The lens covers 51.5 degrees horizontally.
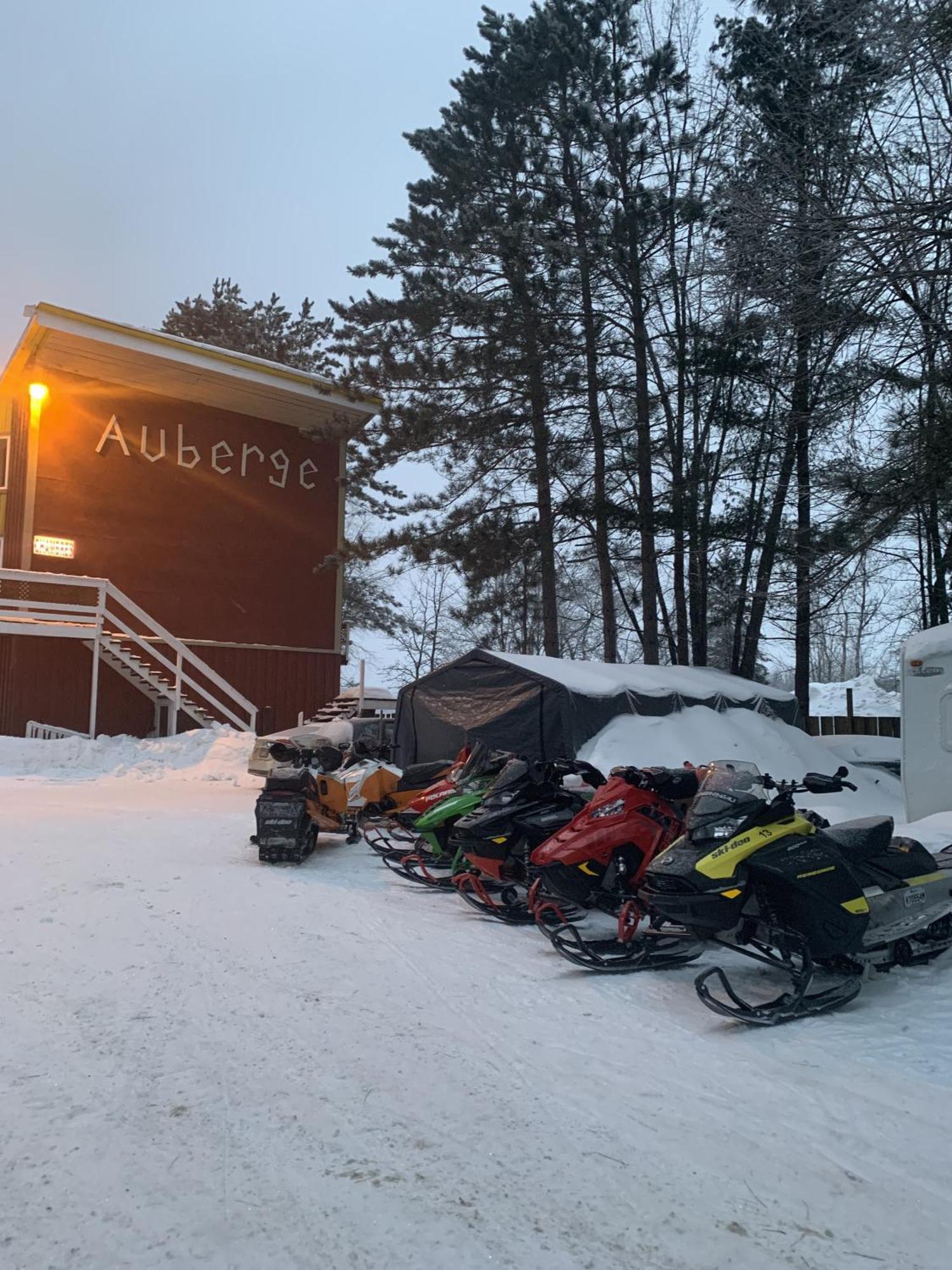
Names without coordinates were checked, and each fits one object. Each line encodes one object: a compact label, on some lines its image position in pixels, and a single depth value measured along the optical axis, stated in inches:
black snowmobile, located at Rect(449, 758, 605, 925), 239.1
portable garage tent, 460.1
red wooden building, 652.7
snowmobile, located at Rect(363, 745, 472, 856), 295.0
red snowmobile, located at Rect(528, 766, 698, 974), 203.8
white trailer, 289.9
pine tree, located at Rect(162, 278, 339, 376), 1346.0
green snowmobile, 273.1
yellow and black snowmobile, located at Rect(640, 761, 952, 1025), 157.0
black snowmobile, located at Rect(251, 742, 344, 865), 290.2
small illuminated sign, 671.8
